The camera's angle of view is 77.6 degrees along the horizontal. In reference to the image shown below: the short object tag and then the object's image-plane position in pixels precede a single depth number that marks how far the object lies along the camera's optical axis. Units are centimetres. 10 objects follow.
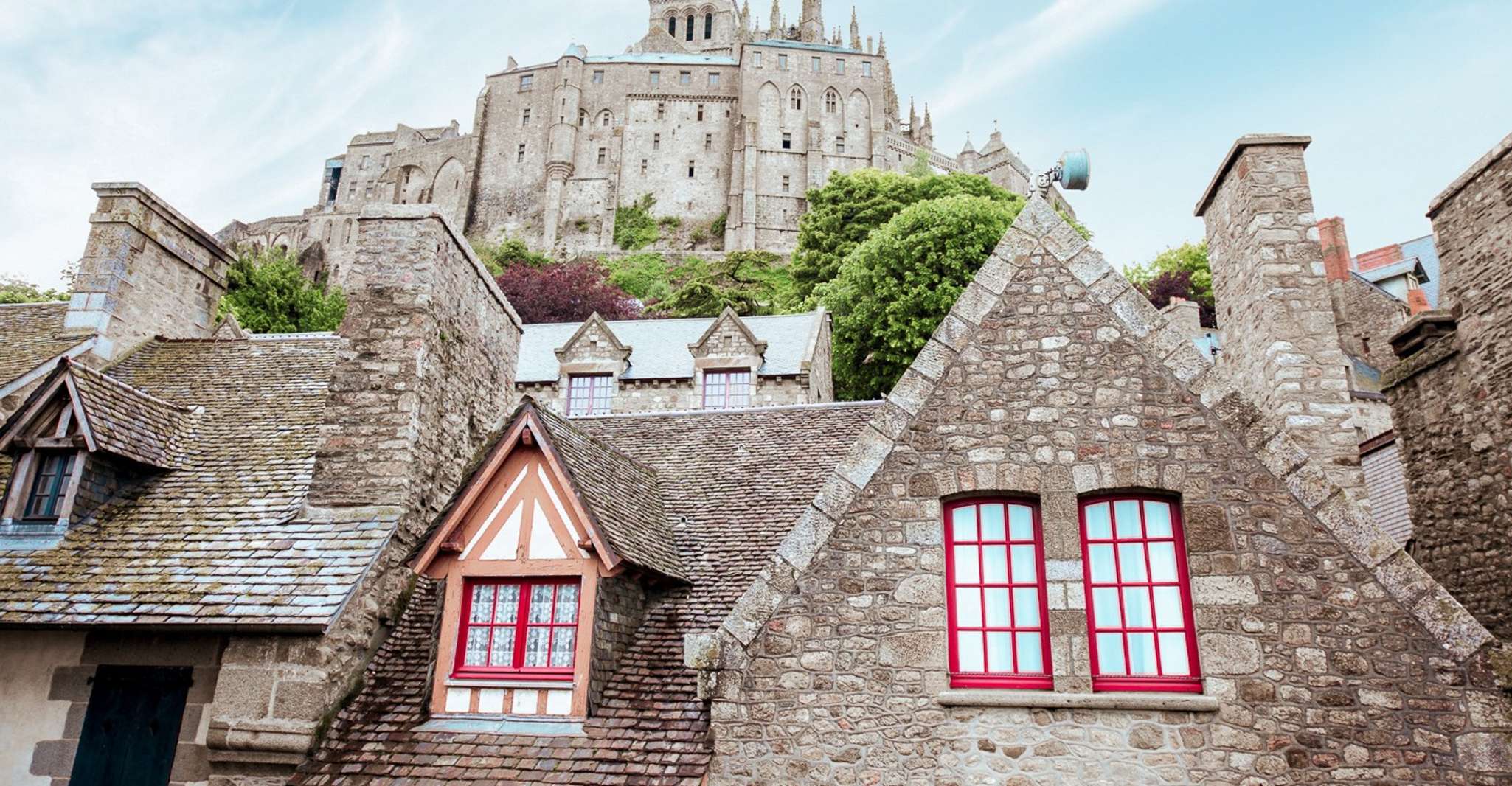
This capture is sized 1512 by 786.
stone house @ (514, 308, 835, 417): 2300
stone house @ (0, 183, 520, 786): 759
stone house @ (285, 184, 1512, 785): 587
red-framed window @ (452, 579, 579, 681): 746
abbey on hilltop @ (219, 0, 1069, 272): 8162
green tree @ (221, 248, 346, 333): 3941
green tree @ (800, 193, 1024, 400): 3083
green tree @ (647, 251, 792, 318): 4728
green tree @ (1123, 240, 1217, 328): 4481
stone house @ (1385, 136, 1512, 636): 883
